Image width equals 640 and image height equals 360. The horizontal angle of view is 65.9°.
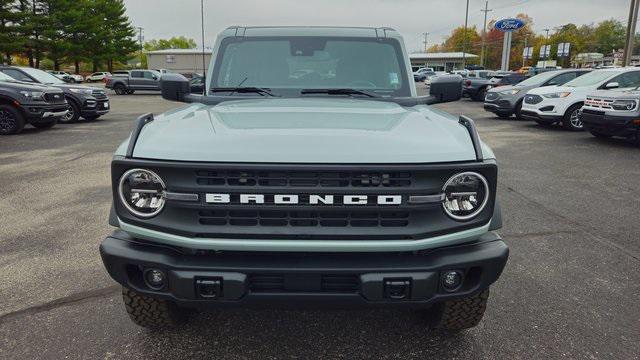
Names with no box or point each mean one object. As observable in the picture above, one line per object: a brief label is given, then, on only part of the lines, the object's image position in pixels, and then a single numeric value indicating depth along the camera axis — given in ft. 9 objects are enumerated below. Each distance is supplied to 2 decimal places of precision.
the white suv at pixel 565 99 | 40.96
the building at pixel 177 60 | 212.43
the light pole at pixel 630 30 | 71.15
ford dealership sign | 166.09
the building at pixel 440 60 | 320.50
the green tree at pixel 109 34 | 195.46
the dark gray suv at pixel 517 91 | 47.75
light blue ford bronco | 7.06
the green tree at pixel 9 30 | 158.92
